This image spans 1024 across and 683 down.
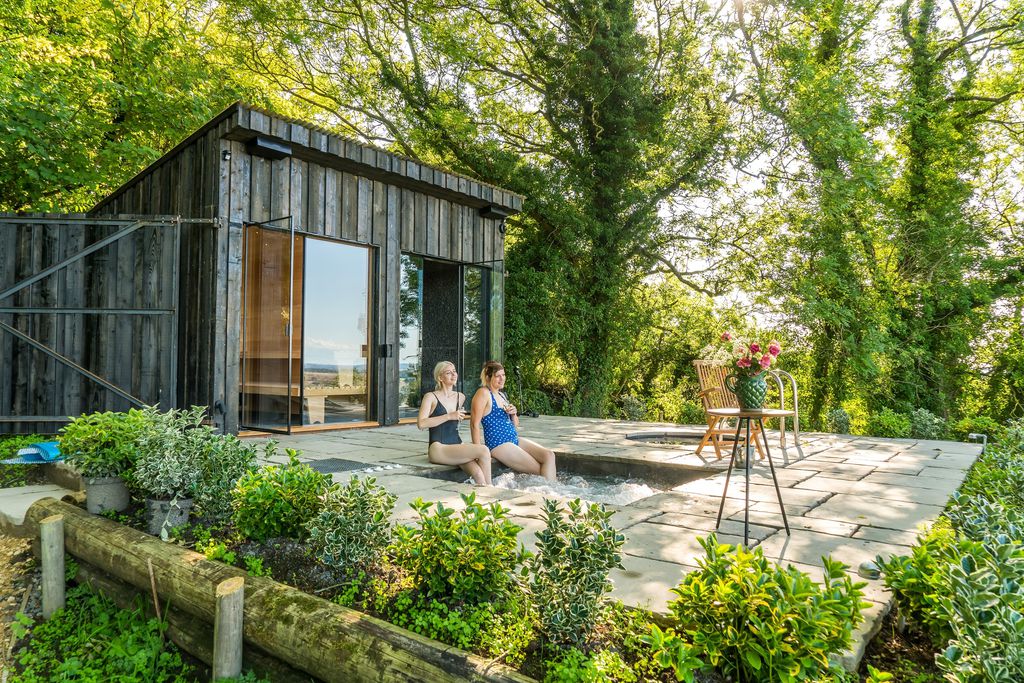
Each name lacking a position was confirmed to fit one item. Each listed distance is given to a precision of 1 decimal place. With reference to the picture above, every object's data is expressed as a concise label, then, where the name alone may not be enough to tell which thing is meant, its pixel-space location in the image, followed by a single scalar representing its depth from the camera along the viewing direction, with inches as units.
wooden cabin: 229.6
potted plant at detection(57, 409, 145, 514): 129.0
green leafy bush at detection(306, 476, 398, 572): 98.2
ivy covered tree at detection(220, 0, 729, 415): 446.0
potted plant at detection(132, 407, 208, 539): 120.3
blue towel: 161.3
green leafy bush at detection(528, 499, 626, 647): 73.4
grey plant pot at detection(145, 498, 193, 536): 120.0
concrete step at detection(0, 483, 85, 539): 142.8
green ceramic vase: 118.3
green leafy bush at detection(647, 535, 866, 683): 62.9
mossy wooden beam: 72.9
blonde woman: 181.8
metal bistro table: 113.8
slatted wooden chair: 217.9
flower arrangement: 120.4
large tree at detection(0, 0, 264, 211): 322.7
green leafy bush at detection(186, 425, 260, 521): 123.7
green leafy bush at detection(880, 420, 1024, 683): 58.9
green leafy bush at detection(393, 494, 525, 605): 84.9
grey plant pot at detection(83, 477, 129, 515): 131.4
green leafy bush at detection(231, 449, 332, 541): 112.0
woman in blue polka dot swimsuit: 188.5
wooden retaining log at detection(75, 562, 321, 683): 89.6
